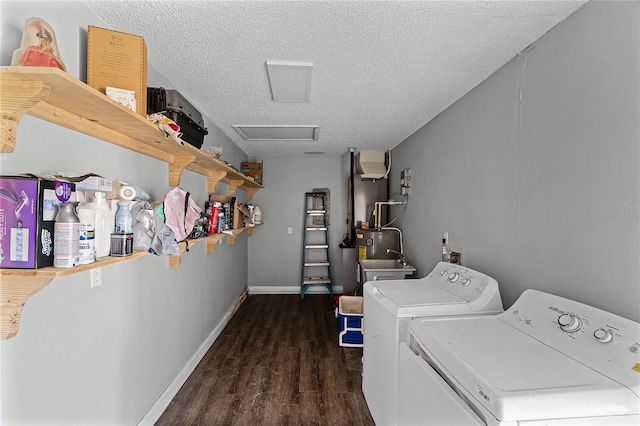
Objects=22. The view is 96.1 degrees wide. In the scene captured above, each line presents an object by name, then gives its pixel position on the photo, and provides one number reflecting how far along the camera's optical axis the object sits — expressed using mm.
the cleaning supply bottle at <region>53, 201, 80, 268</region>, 838
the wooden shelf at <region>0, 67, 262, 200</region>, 771
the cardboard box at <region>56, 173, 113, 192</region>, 1000
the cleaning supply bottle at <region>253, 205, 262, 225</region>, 3831
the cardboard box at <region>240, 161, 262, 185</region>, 4000
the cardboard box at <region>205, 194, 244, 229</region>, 2625
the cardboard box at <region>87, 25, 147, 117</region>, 1173
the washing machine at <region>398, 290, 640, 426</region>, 788
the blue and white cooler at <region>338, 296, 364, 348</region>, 2768
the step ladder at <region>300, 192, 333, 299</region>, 4449
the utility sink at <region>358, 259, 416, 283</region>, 2947
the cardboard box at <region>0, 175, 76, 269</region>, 785
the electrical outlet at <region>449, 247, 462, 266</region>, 2156
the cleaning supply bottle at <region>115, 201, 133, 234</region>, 1119
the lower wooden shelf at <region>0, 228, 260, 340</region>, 791
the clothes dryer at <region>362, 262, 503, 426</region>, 1494
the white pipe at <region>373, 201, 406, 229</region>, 3701
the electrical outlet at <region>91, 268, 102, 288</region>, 1274
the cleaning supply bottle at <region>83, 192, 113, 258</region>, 1013
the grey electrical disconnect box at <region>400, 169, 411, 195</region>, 3275
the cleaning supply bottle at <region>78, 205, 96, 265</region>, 903
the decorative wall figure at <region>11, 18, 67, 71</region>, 824
